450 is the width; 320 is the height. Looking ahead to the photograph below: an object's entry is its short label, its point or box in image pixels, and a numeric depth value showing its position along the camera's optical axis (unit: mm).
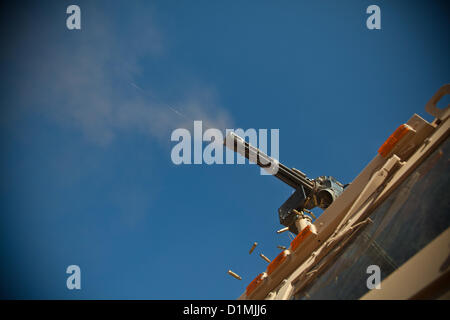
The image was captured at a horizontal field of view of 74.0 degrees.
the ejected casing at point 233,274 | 8172
